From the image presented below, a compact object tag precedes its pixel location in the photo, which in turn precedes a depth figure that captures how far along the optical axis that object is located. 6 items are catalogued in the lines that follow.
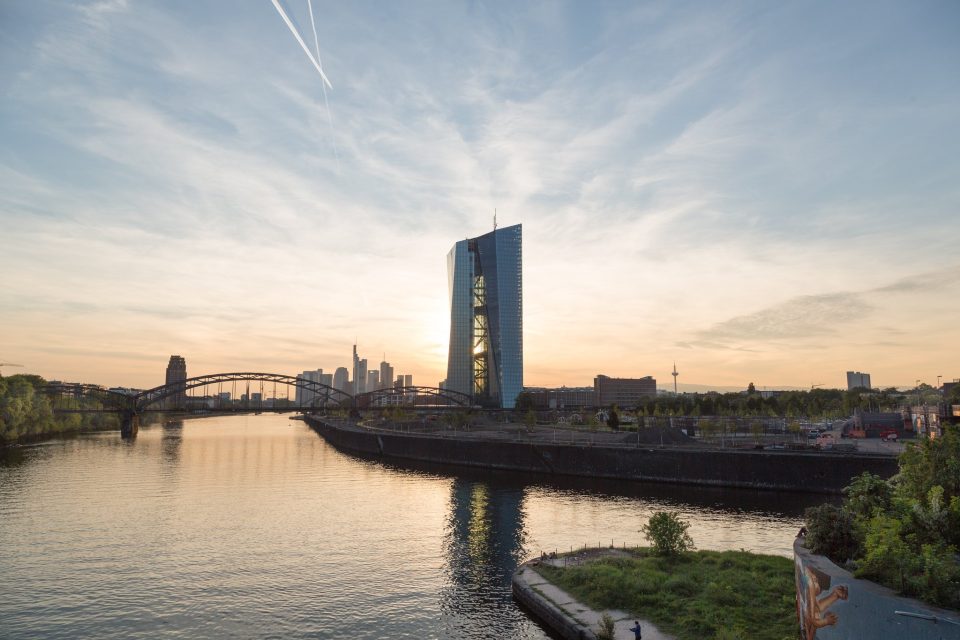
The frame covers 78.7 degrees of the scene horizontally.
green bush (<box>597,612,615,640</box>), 22.17
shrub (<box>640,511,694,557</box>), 33.09
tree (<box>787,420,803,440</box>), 107.44
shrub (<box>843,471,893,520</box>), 20.81
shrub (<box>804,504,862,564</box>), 18.84
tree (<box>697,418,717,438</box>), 107.75
